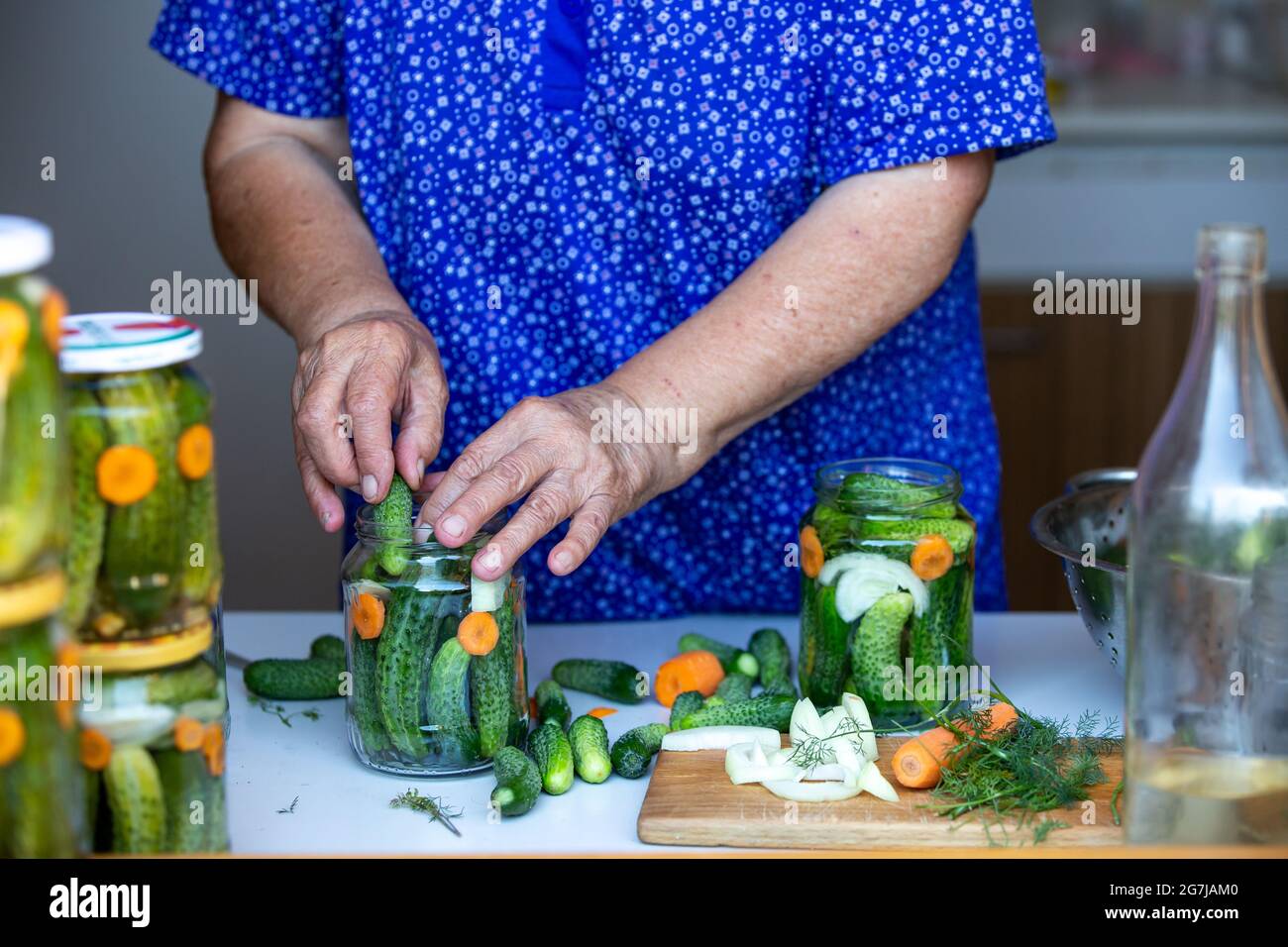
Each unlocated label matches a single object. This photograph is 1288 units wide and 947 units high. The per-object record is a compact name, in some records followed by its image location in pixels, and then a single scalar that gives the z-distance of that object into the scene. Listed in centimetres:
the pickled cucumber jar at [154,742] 79
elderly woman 137
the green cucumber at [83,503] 76
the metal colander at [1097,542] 128
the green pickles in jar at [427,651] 117
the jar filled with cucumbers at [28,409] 65
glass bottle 87
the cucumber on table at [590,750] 121
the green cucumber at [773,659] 142
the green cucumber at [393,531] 118
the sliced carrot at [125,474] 77
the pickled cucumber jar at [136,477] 76
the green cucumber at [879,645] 124
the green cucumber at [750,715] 128
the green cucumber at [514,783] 112
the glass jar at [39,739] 67
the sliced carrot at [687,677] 141
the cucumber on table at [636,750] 122
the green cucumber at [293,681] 140
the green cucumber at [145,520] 77
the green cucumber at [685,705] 131
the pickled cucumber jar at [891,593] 125
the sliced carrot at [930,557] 125
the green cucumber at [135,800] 80
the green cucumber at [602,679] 141
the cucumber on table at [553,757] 118
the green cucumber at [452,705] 116
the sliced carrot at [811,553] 129
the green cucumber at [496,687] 118
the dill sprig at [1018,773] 110
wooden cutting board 108
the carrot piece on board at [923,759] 114
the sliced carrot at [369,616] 117
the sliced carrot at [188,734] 81
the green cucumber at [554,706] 132
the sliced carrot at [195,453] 79
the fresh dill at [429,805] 113
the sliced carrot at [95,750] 79
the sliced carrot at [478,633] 116
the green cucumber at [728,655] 145
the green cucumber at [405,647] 117
